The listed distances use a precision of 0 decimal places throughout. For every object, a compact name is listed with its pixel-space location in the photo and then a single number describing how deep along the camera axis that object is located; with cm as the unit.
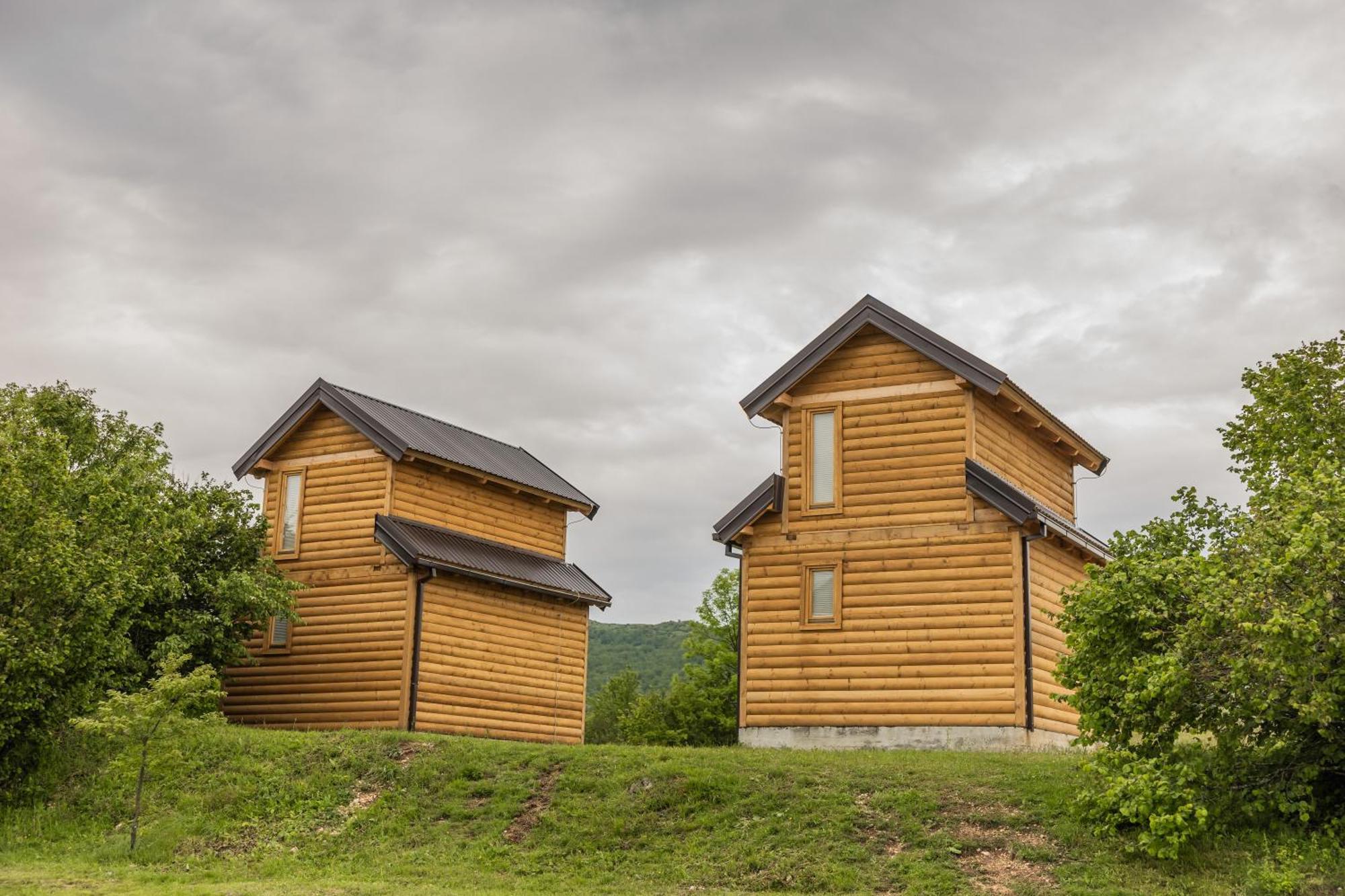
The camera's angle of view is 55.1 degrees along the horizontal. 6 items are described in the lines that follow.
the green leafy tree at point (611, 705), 6588
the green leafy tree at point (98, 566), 2512
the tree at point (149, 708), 2170
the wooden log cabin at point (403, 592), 3100
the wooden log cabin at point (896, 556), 2542
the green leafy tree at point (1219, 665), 1581
